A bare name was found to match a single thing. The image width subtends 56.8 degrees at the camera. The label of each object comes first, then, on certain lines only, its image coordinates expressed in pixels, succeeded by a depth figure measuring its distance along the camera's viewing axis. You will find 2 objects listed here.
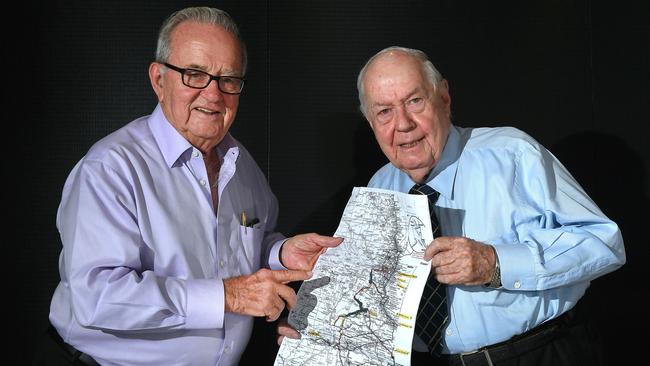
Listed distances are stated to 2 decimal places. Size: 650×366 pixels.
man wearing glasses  1.58
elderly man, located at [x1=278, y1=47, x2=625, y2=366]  1.66
